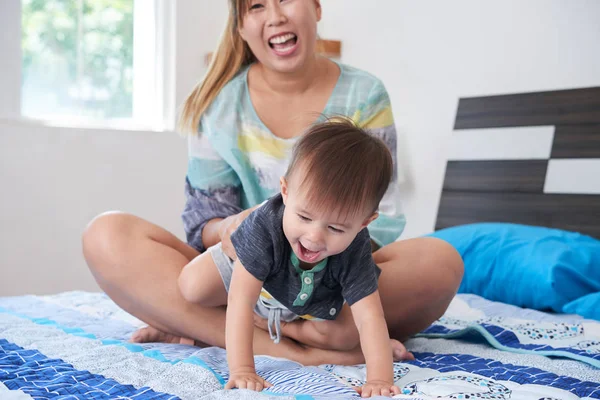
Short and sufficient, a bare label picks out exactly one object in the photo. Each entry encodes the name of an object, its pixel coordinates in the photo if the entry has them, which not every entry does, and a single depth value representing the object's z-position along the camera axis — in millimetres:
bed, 930
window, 2826
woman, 1229
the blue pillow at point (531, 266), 1694
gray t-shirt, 1037
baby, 960
